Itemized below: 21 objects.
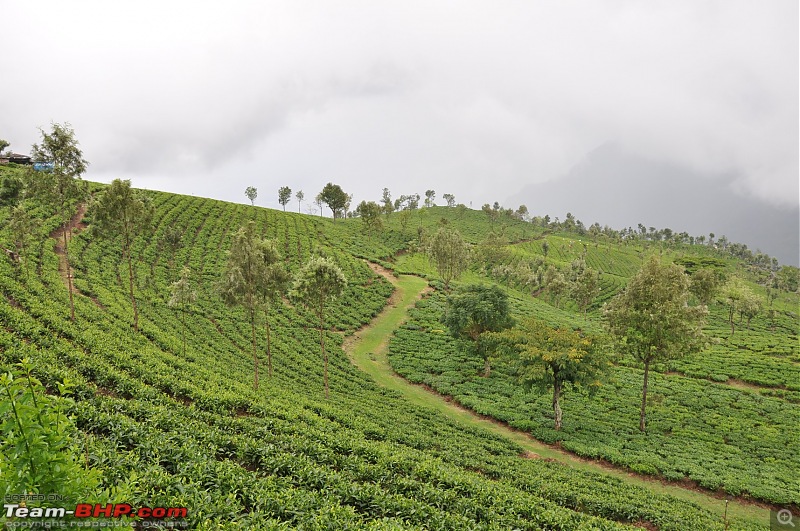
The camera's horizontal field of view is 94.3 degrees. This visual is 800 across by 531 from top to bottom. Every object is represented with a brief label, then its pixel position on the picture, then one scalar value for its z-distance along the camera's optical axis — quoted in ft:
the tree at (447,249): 197.88
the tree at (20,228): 96.77
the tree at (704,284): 211.00
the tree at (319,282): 86.38
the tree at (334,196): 374.22
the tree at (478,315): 128.89
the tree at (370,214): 336.90
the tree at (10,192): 152.46
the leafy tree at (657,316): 89.86
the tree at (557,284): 265.34
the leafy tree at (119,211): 83.76
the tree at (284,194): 490.49
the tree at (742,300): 258.98
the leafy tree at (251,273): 80.28
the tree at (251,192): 506.85
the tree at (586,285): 231.91
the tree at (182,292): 93.50
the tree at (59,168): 75.05
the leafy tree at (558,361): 90.22
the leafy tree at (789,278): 460.63
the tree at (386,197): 610.48
